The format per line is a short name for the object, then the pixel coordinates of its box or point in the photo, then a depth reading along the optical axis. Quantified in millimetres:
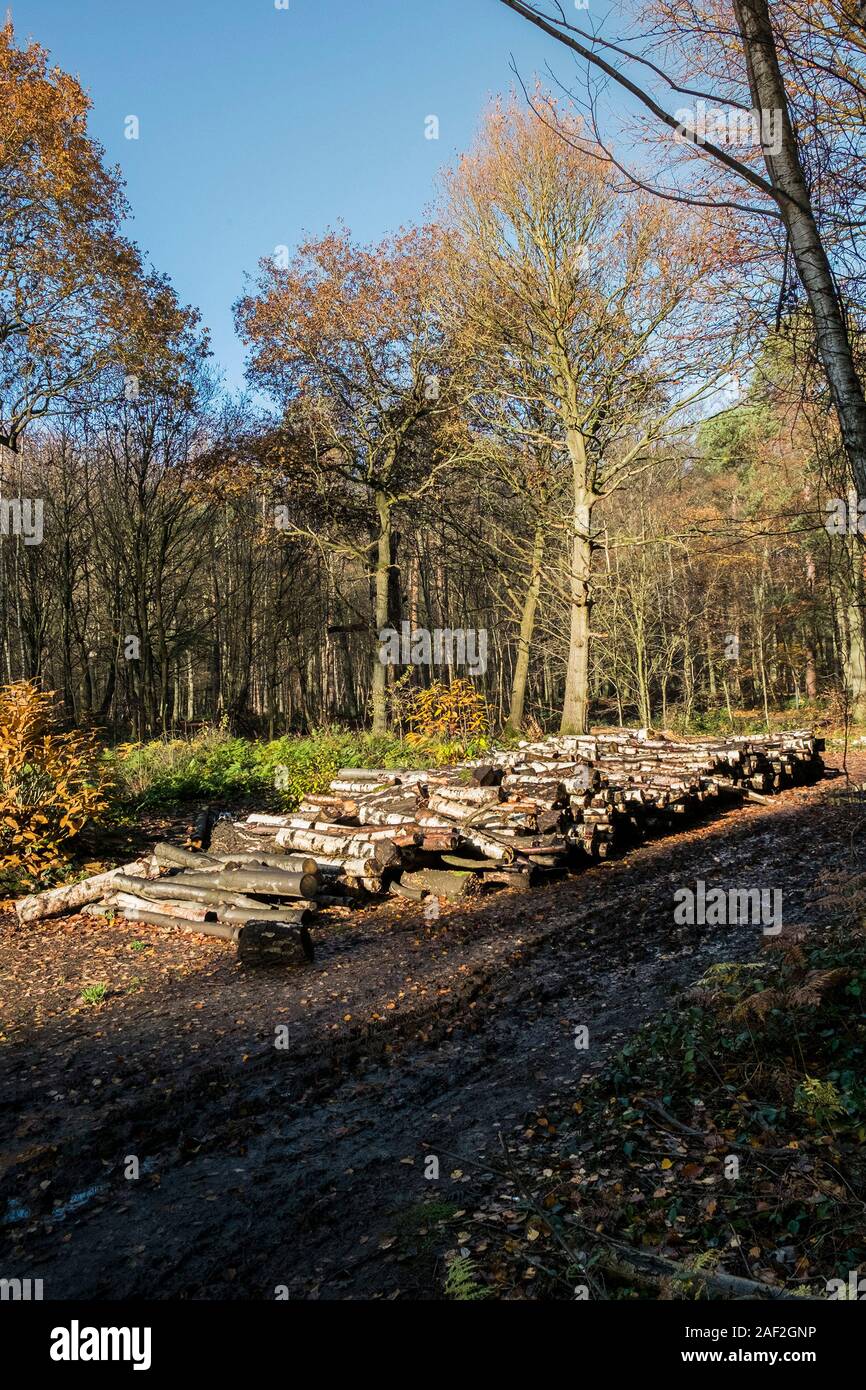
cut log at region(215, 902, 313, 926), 7910
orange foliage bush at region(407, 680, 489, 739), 15689
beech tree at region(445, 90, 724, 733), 16031
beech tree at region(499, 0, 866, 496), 4504
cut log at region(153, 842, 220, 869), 9852
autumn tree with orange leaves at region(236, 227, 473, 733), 19625
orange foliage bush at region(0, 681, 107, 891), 9969
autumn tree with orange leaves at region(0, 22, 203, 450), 15625
